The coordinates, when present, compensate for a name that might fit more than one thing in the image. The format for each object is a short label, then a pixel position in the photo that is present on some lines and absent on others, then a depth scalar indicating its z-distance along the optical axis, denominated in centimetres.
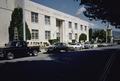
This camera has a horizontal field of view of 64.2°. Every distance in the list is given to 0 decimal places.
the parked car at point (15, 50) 937
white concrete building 1492
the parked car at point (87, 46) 2030
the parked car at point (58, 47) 1398
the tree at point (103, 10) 708
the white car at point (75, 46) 1658
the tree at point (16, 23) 1523
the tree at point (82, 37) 2797
